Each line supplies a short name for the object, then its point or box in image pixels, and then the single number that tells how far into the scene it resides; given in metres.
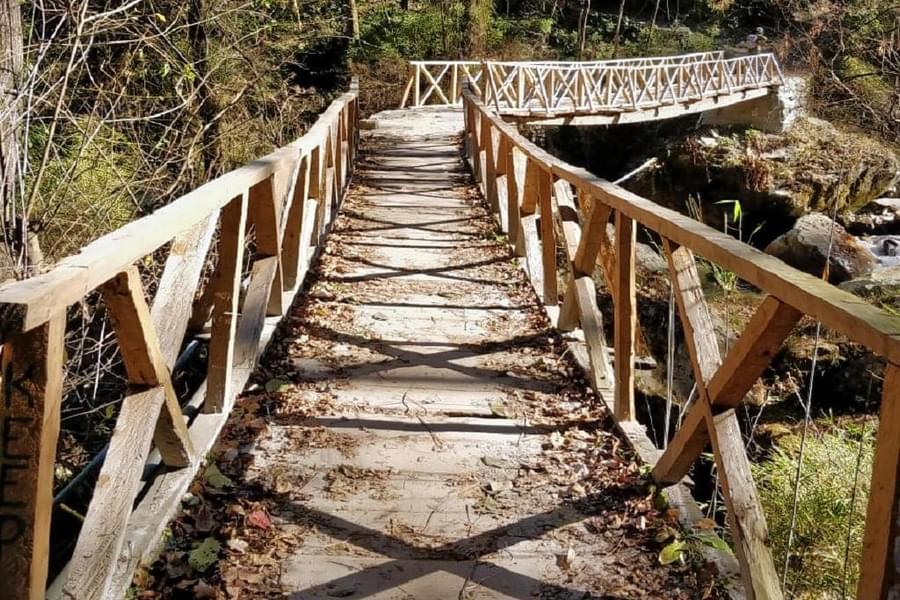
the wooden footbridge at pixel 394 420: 1.70
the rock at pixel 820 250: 15.70
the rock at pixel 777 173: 20.59
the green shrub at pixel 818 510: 5.20
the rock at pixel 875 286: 13.40
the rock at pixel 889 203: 20.37
